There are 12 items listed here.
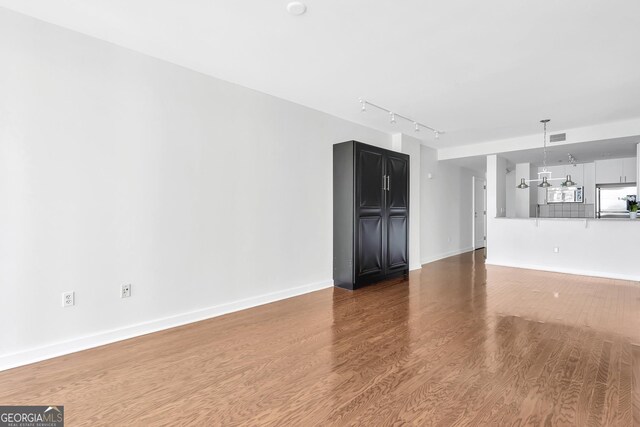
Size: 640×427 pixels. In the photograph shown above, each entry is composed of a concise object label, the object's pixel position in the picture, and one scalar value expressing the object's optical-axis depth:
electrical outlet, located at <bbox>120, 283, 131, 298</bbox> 2.84
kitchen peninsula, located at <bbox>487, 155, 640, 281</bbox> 5.28
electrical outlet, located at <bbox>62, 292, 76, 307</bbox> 2.55
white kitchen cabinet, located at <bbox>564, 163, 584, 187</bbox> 7.67
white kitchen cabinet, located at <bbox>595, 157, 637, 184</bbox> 6.83
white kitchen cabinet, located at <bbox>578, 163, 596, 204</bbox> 7.45
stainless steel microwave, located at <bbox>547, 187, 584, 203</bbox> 7.70
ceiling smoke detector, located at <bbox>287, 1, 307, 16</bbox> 2.22
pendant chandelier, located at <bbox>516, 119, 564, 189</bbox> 5.07
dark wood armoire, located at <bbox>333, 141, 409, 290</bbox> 4.60
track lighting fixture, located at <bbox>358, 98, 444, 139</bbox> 4.22
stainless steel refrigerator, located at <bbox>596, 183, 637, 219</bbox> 6.89
